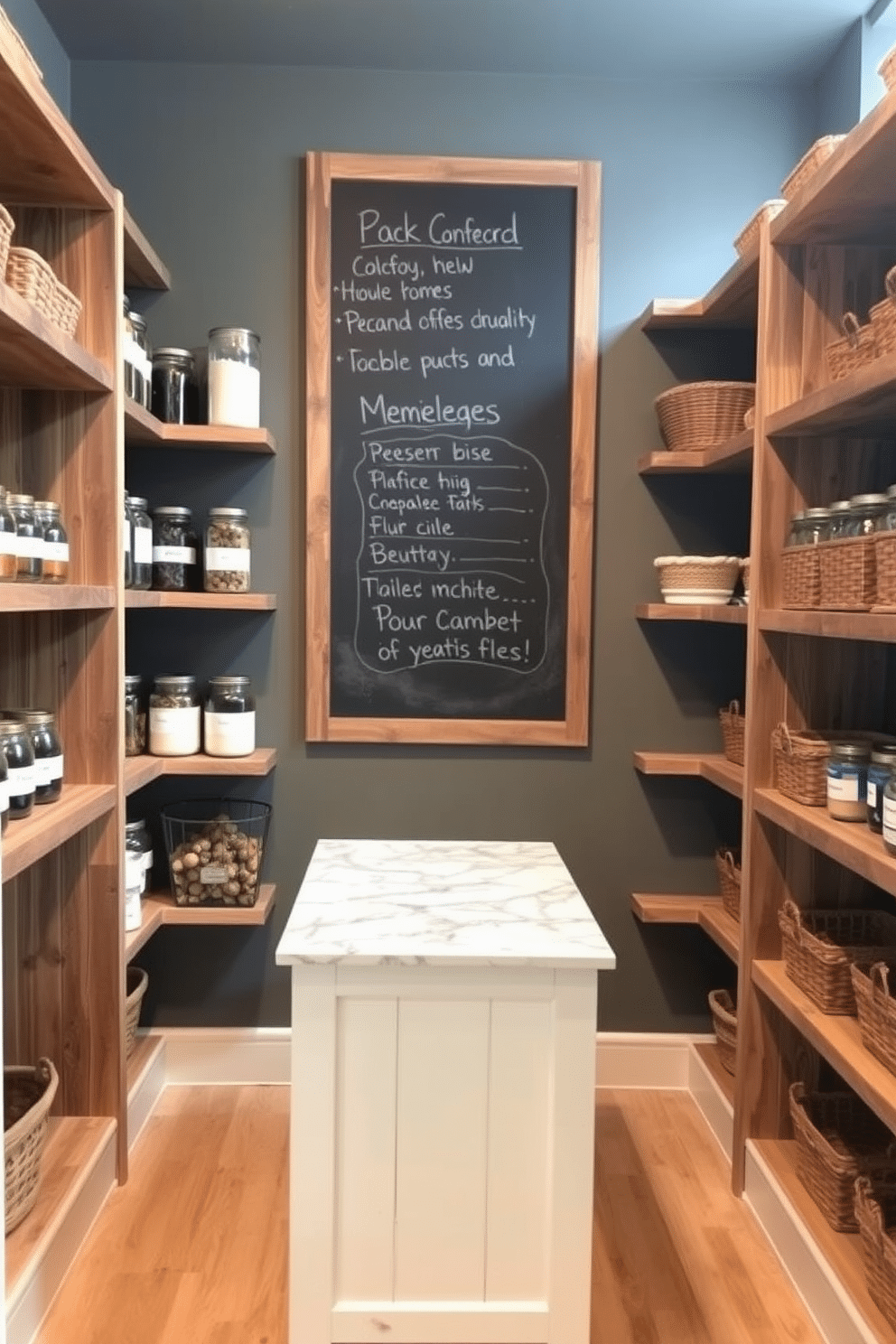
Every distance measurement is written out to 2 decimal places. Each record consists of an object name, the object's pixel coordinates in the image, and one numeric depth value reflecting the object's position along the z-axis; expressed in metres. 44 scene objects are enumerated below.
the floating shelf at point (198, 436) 2.40
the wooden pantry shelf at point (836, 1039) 1.58
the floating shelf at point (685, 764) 2.49
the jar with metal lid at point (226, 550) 2.52
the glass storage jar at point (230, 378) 2.48
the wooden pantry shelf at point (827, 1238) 1.64
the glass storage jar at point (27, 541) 1.70
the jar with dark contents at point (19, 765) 1.73
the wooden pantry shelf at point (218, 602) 2.44
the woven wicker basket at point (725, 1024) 2.46
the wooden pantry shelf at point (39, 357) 1.53
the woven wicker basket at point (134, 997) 2.46
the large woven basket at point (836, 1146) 1.84
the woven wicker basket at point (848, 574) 1.68
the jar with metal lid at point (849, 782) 1.83
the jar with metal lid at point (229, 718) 2.54
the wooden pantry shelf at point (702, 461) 2.33
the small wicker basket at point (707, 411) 2.44
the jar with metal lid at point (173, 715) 2.51
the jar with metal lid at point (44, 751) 1.86
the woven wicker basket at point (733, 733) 2.45
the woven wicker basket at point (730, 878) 2.48
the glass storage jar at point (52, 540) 1.80
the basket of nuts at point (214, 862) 2.54
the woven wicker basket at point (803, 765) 1.96
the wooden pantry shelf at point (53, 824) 1.58
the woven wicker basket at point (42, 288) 1.63
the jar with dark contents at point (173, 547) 2.50
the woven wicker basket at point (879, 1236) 1.59
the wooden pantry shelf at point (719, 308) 2.27
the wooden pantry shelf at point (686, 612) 2.34
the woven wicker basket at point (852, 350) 1.76
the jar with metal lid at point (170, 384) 2.49
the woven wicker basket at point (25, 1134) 1.73
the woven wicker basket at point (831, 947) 1.89
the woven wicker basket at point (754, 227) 2.09
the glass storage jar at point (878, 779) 1.71
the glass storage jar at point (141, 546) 2.33
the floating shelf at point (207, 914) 2.49
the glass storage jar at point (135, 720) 2.45
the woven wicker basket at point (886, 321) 1.62
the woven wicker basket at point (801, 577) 1.91
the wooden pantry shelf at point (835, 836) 1.56
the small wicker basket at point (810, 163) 1.86
